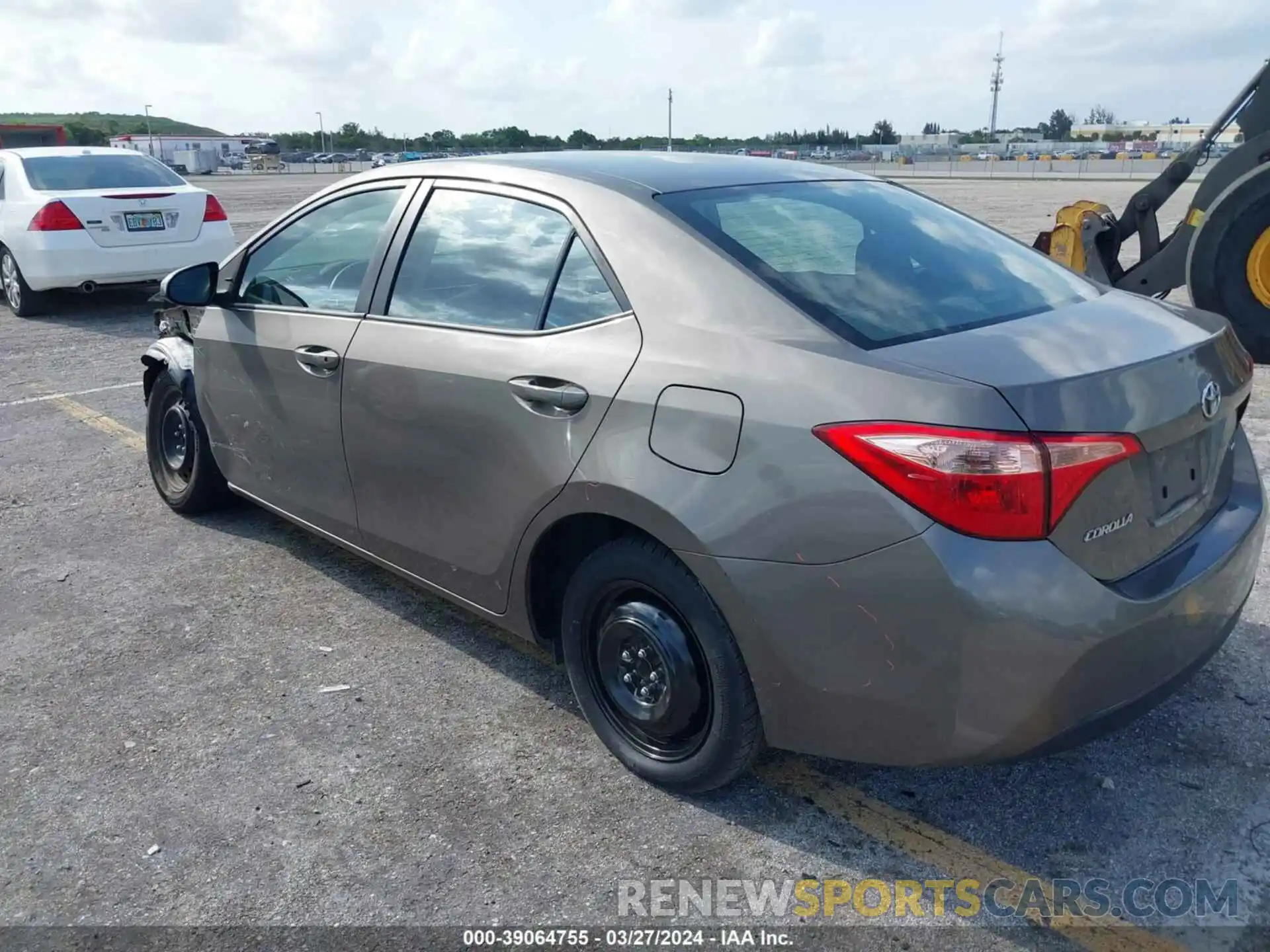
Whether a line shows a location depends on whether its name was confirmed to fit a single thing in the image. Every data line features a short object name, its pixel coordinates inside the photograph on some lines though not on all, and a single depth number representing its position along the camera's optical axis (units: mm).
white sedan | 9930
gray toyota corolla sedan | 2221
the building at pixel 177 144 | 76500
